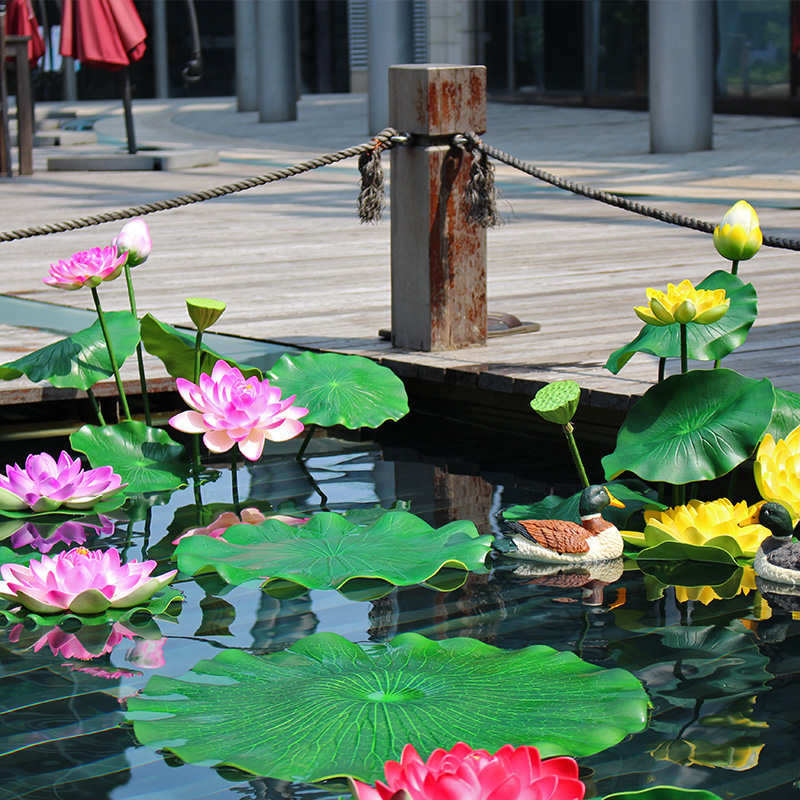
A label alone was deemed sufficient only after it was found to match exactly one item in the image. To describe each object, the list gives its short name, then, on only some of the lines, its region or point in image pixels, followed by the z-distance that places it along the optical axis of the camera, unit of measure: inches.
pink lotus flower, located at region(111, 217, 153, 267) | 259.4
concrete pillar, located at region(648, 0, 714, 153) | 924.0
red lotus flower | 91.5
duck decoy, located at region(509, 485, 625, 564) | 212.5
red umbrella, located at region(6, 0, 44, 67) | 1006.4
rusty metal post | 309.4
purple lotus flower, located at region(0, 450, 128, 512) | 235.9
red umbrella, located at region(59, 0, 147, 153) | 826.8
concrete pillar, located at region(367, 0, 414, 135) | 1159.0
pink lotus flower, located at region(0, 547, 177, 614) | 186.2
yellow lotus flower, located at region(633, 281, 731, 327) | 209.6
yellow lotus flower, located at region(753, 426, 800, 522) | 205.6
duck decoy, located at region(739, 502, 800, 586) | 201.5
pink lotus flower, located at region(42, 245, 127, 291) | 254.8
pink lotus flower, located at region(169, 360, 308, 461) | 228.8
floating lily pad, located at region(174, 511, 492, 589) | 195.2
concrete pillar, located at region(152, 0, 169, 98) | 2087.8
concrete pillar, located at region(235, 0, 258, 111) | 1665.8
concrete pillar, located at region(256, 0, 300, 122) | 1482.5
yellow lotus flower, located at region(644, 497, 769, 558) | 212.2
